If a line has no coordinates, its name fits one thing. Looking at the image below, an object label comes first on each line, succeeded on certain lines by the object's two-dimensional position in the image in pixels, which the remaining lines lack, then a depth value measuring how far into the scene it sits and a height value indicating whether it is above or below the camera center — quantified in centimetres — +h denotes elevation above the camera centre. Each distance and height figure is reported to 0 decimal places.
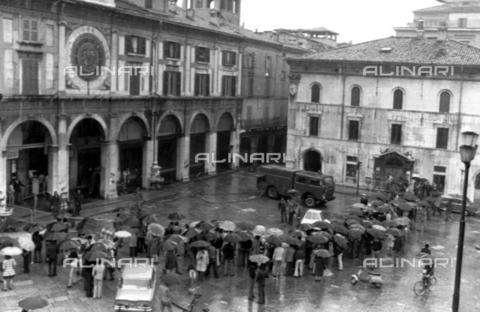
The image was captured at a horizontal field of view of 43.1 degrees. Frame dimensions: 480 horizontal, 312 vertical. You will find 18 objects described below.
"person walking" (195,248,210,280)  2498 -666
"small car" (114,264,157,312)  2048 -673
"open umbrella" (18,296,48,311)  1789 -627
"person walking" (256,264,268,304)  2253 -683
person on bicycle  2452 -678
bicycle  2475 -737
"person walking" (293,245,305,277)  2625 -689
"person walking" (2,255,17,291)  2259 -677
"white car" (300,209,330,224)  3378 -646
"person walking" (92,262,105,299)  2225 -682
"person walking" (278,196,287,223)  3781 -682
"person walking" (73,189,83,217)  3600 -660
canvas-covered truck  4253 -590
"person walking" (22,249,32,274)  2491 -705
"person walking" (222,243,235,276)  2609 -682
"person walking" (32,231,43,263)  2617 -668
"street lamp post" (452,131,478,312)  1755 -165
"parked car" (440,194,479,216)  4288 -708
